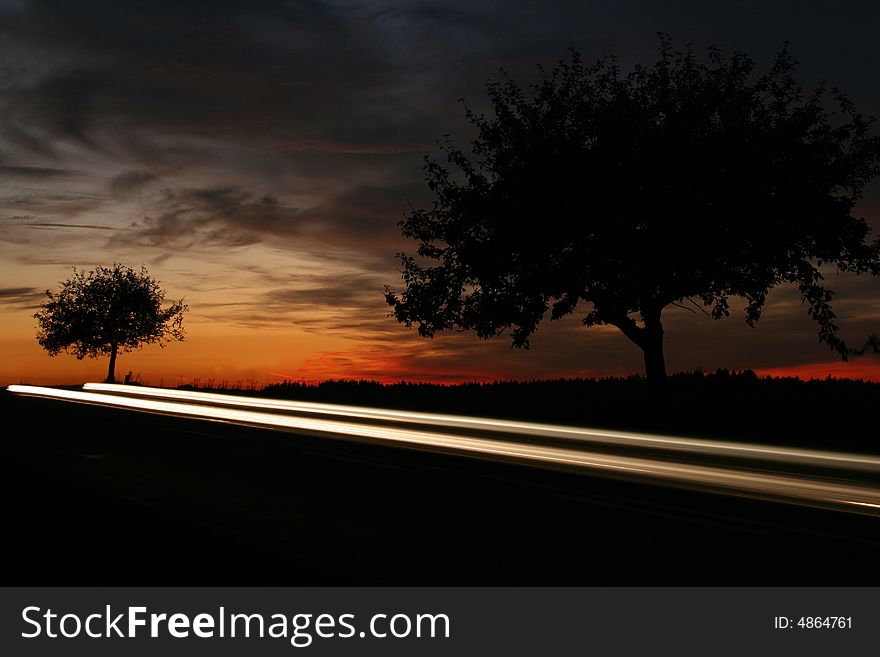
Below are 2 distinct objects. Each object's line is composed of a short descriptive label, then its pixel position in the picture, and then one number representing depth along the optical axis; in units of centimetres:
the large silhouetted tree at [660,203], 2958
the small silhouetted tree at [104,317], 6906
